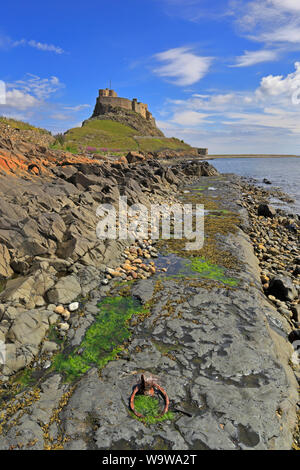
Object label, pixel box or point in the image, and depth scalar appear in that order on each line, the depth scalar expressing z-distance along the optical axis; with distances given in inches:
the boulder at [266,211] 827.4
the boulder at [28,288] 261.1
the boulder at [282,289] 345.4
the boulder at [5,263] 320.8
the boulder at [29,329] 222.9
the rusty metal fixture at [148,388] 186.1
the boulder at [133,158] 2074.3
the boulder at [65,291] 285.9
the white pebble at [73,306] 280.7
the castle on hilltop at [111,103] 6373.0
